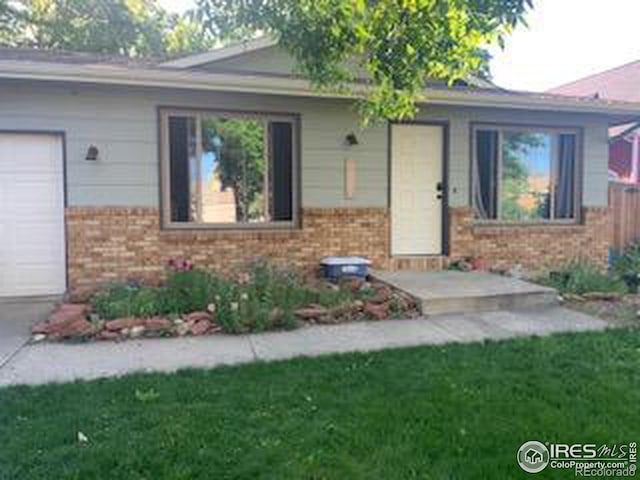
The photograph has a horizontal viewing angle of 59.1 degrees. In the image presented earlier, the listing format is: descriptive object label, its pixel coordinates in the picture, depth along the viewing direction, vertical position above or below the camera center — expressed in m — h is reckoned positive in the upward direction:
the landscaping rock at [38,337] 5.58 -1.32
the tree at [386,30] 3.85 +1.25
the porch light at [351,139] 8.58 +1.02
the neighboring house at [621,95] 15.68 +3.43
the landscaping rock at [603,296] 7.48 -1.19
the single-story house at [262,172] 7.49 +0.51
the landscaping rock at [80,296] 6.85 -1.10
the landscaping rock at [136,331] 5.75 -1.28
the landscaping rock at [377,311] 6.53 -1.22
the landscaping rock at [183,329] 5.81 -1.27
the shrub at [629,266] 8.19 -1.00
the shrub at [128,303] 6.20 -1.09
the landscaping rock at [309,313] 6.36 -1.20
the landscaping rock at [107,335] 5.65 -1.30
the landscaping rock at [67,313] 5.87 -1.17
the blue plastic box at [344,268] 8.11 -0.89
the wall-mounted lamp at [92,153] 7.50 +0.70
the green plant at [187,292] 6.39 -0.99
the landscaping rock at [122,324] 5.78 -1.22
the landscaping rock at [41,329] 5.76 -1.27
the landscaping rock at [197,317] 6.01 -1.20
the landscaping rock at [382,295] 6.93 -1.12
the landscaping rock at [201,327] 5.85 -1.27
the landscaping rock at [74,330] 5.65 -1.25
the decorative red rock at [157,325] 5.83 -1.24
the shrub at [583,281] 7.85 -1.08
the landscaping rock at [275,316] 6.07 -1.18
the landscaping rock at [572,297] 7.47 -1.21
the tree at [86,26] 18.25 +6.00
